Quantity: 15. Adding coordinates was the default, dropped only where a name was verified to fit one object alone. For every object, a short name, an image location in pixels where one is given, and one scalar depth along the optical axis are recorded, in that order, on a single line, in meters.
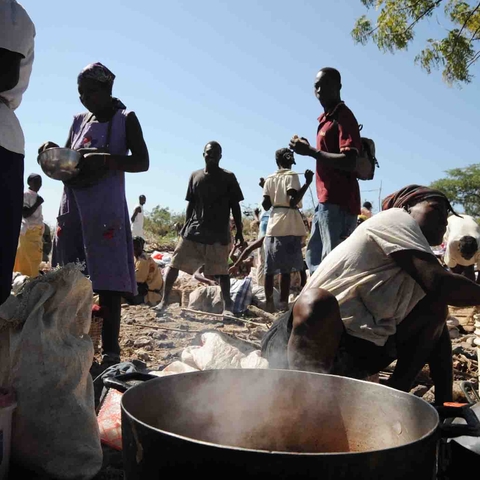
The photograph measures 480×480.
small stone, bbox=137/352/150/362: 3.85
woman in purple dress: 3.22
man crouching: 2.46
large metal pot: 1.02
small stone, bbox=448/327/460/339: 5.11
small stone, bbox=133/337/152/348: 4.27
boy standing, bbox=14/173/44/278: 7.02
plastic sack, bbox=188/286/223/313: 6.41
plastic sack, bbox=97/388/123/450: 2.31
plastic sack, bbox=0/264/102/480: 1.92
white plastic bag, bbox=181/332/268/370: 3.09
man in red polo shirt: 4.03
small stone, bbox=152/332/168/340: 4.65
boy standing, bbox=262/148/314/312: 6.25
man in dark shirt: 6.18
